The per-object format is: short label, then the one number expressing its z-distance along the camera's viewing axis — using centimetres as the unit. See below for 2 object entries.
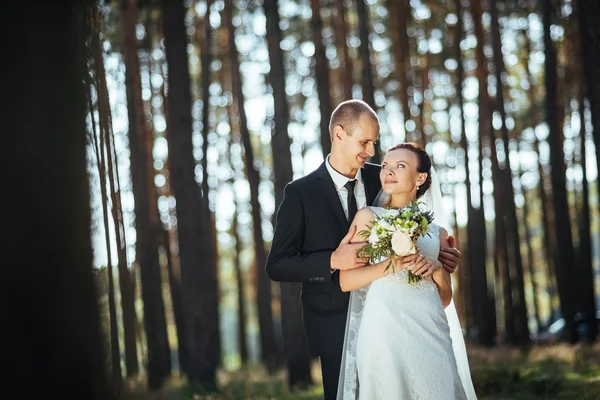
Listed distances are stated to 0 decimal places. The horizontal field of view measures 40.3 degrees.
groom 551
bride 531
